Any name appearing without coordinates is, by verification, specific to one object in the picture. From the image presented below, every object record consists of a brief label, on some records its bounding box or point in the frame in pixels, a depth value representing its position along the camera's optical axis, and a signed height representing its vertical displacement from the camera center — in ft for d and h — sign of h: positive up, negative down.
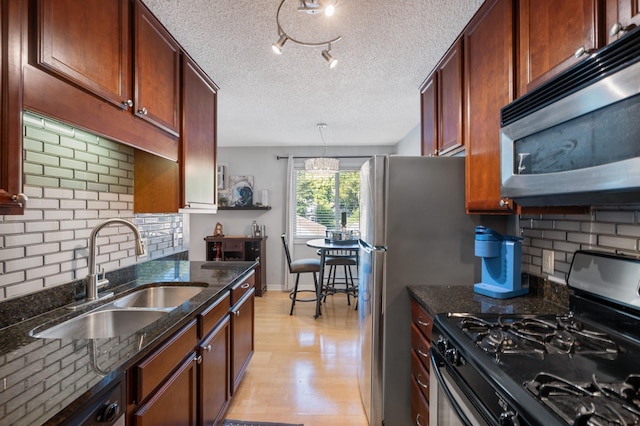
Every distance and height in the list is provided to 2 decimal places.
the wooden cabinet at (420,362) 4.84 -2.49
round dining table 12.04 -1.27
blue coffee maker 4.95 -0.82
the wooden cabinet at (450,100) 5.81 +2.35
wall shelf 15.99 +0.34
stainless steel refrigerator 5.77 -0.57
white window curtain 16.26 +0.02
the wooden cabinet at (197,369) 3.39 -2.26
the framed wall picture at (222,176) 16.43 +2.08
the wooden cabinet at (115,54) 3.37 +2.21
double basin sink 4.03 -1.55
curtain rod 16.40 +3.14
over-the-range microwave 2.34 +0.76
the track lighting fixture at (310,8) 4.62 +3.25
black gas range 2.25 -1.38
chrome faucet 4.83 -0.68
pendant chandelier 13.11 +2.13
